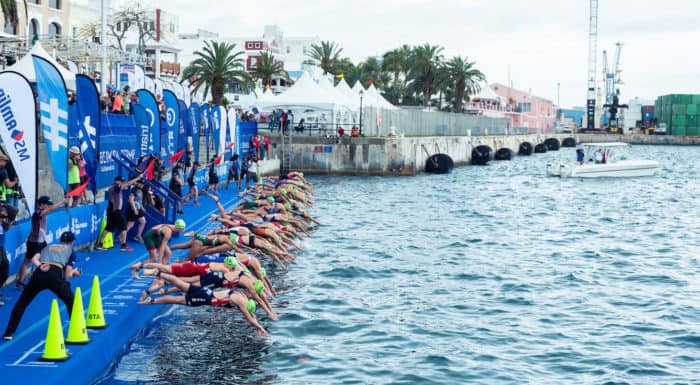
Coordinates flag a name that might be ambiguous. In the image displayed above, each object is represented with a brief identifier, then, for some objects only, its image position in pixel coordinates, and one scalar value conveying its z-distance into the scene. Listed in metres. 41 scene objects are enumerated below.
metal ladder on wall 57.03
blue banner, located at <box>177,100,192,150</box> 32.22
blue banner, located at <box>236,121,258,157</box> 47.22
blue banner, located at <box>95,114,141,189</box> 23.52
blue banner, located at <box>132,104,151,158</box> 24.91
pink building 169.00
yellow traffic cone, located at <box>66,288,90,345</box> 11.94
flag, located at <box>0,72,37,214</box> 14.48
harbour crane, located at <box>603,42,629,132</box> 172.12
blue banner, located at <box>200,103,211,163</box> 34.19
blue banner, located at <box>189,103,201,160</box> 33.16
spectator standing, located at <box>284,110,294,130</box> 57.40
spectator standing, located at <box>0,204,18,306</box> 14.30
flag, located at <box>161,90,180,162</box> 27.95
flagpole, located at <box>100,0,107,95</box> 34.75
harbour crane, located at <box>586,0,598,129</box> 169.62
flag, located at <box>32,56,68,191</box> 15.62
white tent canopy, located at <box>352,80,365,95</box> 71.38
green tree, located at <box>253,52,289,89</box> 86.31
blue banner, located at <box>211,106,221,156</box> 34.81
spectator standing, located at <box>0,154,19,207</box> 16.97
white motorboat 60.66
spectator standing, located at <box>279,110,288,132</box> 56.53
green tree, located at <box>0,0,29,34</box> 25.84
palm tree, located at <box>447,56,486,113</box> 101.38
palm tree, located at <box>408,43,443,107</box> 101.44
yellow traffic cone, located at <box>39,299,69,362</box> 11.18
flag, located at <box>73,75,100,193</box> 19.02
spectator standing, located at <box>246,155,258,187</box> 38.34
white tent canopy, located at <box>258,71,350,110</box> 56.47
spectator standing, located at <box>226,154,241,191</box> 37.53
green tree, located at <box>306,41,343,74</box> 101.88
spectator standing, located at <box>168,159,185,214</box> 25.69
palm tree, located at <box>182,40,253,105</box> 66.19
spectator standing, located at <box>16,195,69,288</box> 14.58
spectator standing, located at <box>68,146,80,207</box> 20.66
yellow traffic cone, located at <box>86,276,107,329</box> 12.82
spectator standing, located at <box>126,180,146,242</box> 20.22
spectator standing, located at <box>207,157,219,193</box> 33.69
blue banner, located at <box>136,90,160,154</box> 25.17
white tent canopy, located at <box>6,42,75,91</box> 24.68
